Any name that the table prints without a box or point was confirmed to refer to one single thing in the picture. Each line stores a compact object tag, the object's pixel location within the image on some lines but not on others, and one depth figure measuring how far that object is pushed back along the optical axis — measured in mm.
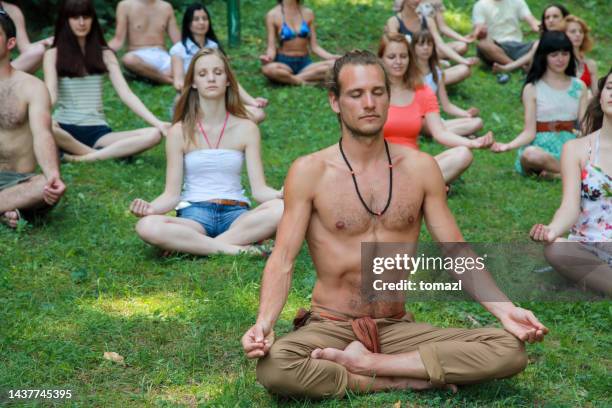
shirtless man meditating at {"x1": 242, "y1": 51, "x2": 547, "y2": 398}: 4152
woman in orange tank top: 7730
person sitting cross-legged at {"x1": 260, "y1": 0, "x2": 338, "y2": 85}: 11938
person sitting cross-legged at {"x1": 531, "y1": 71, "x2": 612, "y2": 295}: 5762
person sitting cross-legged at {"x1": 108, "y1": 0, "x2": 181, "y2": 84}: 11477
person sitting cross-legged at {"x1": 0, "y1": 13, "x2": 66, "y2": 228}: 6816
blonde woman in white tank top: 6488
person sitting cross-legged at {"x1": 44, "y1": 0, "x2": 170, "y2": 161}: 8508
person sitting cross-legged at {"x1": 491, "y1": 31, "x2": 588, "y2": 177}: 8648
